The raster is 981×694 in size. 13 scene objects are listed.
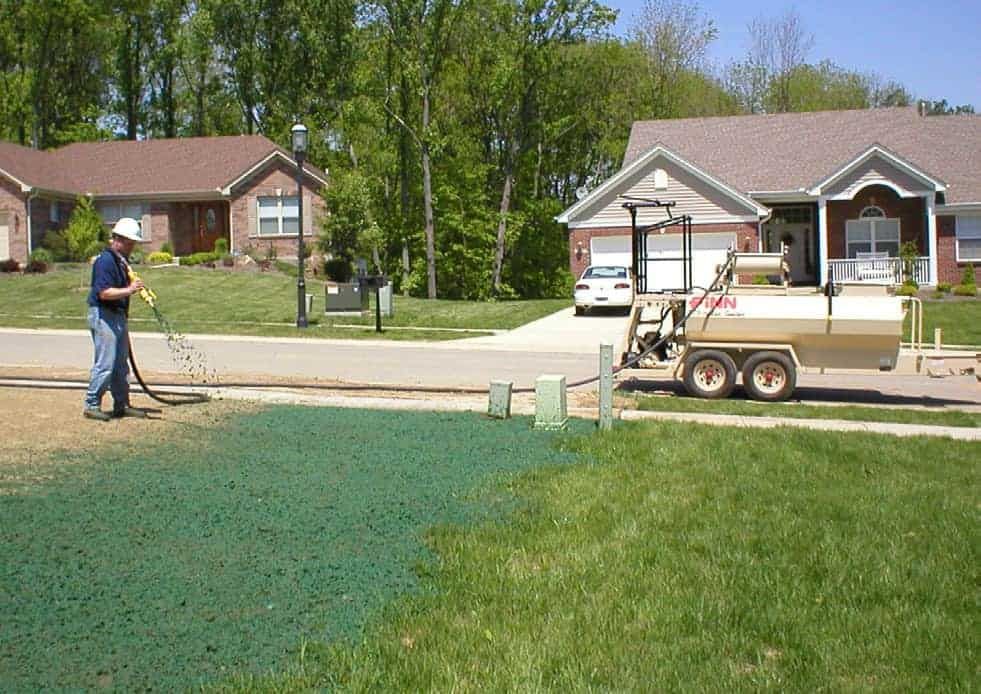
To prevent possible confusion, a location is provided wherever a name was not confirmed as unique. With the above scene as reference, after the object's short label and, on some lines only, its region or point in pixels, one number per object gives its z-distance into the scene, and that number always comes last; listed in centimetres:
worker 996
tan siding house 3450
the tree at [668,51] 5022
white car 2912
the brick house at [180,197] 4025
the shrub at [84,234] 3916
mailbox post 2420
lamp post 2428
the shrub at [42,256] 3762
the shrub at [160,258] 3975
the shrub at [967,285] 3206
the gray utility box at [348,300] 2745
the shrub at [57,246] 3966
